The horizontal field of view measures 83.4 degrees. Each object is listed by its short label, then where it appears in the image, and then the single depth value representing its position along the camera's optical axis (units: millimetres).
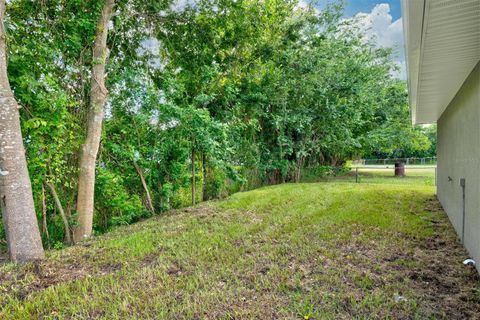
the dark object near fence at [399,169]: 15160
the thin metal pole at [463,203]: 3750
